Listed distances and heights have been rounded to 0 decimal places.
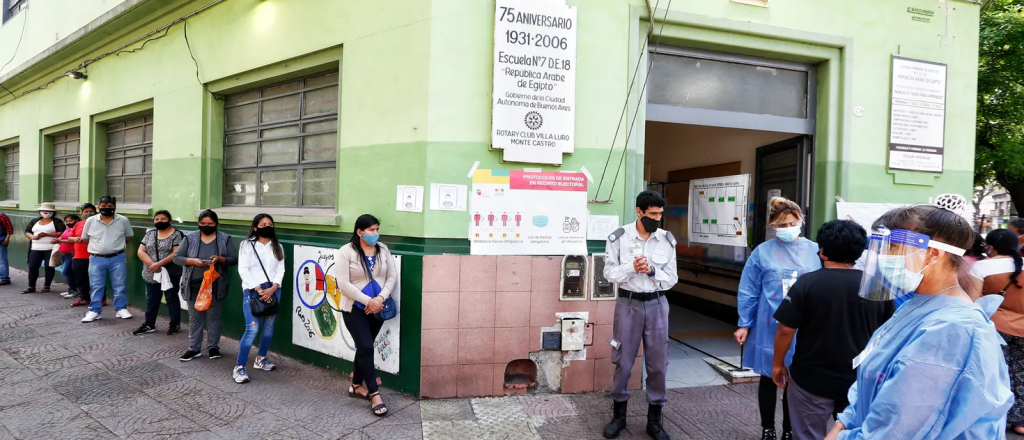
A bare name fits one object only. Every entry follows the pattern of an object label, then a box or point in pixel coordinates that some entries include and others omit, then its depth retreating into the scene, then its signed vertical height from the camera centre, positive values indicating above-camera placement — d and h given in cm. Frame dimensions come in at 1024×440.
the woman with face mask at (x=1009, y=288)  417 -50
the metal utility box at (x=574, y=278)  484 -58
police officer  402 -70
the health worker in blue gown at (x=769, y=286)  388 -50
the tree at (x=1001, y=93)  1072 +295
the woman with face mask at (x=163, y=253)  637 -60
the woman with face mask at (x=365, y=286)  426 -63
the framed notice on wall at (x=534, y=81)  465 +122
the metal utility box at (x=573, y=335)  481 -111
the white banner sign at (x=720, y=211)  576 +10
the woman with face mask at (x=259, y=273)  505 -65
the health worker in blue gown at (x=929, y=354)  146 -38
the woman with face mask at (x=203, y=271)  566 -73
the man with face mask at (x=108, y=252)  721 -67
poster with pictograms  467 +1
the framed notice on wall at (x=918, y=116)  579 +123
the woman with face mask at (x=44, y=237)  924 -62
